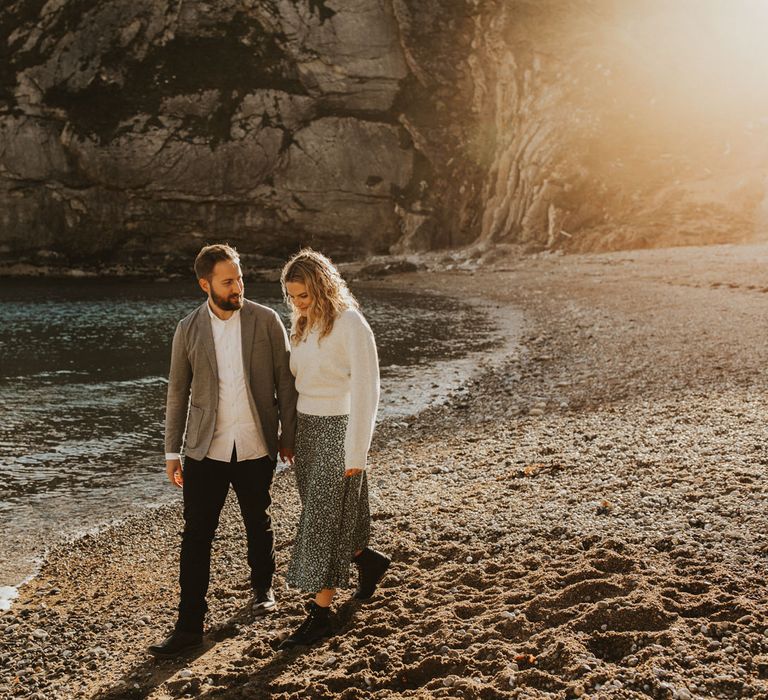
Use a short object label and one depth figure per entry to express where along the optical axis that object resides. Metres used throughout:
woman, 4.37
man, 4.67
